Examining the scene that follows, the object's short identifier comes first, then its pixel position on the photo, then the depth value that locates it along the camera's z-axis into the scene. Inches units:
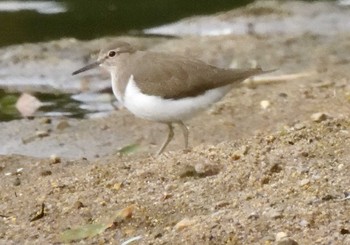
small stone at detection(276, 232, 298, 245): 346.0
